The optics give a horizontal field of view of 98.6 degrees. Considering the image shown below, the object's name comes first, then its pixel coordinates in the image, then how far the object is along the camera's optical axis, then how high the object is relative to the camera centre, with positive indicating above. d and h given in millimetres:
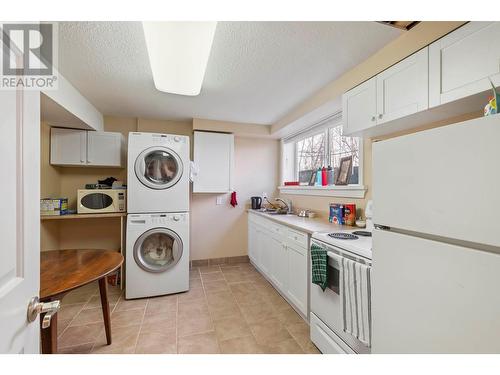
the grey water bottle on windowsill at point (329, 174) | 2775 +156
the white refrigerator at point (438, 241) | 612 -190
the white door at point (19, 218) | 536 -91
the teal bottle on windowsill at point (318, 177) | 2917 +117
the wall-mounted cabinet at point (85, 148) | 2682 +487
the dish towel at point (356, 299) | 1250 -693
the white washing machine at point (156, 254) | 2525 -853
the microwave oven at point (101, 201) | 2664 -192
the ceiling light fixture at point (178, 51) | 1177 +844
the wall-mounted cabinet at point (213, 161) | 3326 +385
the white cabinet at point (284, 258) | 2035 -837
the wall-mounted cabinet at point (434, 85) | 1087 +632
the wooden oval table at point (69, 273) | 1187 -552
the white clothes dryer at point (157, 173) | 2547 +160
